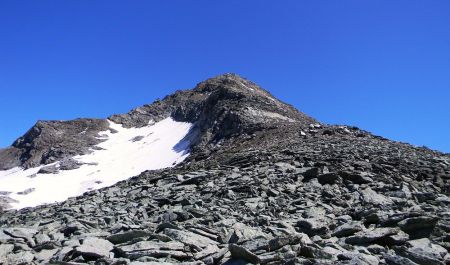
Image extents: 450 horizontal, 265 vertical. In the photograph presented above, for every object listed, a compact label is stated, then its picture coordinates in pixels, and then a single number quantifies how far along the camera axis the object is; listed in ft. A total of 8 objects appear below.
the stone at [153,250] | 31.32
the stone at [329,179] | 62.18
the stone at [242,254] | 28.81
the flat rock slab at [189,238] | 34.24
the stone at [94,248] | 31.86
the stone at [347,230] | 36.86
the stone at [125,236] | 35.86
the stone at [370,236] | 34.22
